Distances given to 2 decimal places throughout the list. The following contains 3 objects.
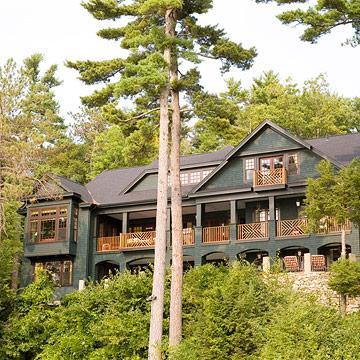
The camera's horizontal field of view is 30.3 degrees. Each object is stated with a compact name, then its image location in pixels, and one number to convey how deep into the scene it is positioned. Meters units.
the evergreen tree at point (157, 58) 20.08
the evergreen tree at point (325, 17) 18.77
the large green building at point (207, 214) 30.62
